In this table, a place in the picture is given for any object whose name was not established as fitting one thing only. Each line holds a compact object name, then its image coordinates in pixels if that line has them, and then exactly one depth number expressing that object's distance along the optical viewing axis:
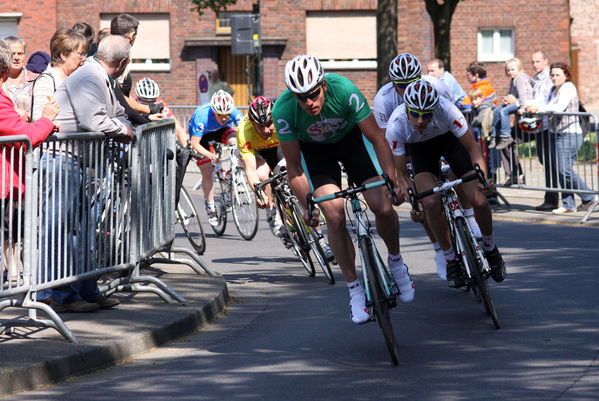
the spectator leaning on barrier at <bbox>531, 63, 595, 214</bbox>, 27.43
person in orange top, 31.82
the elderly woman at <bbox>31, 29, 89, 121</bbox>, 15.55
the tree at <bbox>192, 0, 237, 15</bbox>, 53.18
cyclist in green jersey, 13.37
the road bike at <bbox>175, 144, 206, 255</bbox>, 22.60
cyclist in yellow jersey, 19.11
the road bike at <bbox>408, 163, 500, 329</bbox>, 14.18
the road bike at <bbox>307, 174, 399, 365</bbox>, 12.50
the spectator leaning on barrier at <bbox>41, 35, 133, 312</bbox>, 14.72
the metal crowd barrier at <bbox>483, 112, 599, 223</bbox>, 27.26
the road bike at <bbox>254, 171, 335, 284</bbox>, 18.64
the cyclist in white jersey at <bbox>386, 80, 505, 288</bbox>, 14.79
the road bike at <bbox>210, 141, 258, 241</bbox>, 24.84
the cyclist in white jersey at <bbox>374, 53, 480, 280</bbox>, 16.46
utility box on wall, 49.21
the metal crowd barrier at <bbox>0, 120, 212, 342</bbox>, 12.83
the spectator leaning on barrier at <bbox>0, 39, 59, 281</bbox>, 12.65
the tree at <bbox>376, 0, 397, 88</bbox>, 39.95
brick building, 73.38
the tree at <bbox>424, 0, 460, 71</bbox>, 45.71
